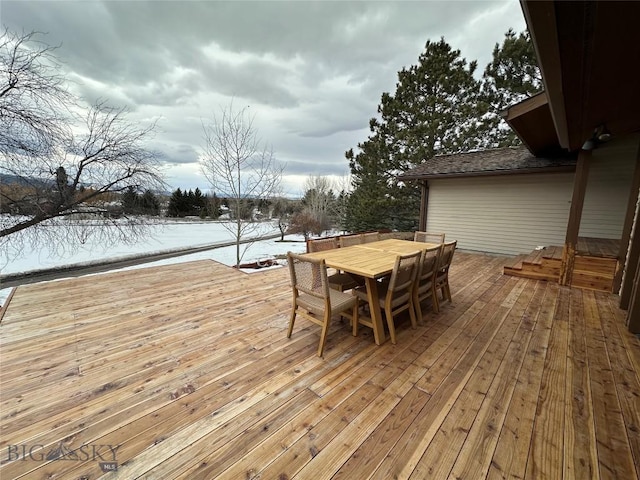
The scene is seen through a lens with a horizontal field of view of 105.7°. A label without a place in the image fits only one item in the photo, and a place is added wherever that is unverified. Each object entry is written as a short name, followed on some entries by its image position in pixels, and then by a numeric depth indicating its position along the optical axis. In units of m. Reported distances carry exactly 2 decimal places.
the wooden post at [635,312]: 2.72
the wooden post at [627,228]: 3.92
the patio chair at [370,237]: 4.26
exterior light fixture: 3.40
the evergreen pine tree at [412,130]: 9.80
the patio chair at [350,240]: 3.84
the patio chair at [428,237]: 4.63
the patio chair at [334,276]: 3.18
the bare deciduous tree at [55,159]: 3.62
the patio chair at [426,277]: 2.89
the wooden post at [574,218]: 4.26
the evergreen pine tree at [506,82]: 9.38
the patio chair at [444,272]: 3.32
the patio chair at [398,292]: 2.47
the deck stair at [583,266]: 4.24
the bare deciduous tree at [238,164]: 6.52
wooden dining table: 2.49
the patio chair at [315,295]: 2.31
